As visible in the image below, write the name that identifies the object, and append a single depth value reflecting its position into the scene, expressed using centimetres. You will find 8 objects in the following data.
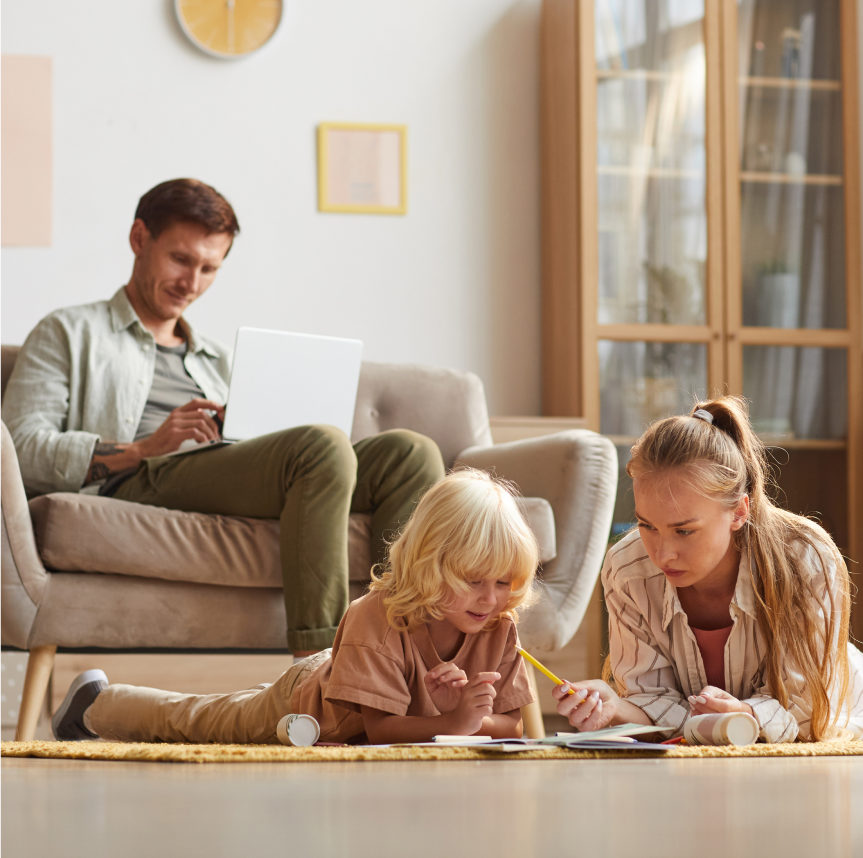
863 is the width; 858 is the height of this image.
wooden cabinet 724
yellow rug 356
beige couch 585
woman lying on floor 504
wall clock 728
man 583
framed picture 736
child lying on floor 489
